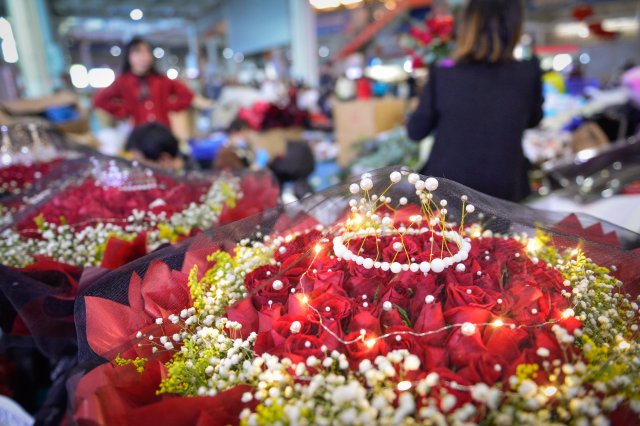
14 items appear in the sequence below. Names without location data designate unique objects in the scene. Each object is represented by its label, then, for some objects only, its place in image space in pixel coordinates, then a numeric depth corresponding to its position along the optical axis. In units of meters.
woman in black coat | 1.75
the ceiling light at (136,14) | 11.59
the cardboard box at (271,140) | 4.64
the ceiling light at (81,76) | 8.82
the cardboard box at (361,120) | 4.68
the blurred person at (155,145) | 2.14
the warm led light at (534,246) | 0.89
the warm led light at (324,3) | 10.10
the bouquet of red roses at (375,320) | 0.54
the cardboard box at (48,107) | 3.64
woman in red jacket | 3.41
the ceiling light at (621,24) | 12.40
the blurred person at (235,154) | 2.63
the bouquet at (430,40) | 3.31
